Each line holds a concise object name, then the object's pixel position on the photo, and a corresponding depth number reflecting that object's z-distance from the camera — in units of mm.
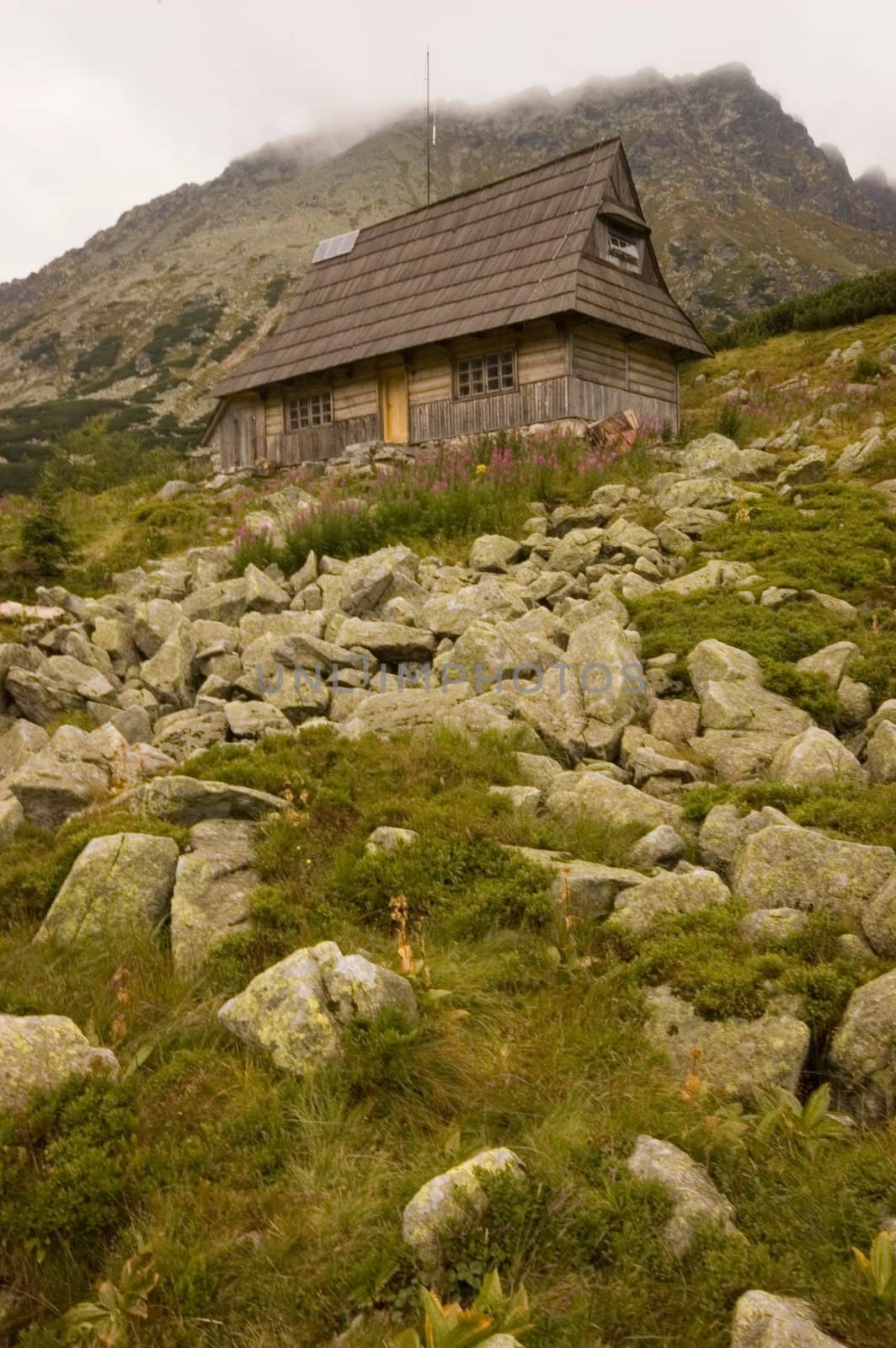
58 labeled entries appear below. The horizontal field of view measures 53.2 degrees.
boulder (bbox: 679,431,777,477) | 14695
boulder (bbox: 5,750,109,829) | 6605
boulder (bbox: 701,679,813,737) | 7406
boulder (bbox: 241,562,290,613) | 11664
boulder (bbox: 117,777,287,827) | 6012
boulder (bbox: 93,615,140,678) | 10977
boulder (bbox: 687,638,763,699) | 8047
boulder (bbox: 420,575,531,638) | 9703
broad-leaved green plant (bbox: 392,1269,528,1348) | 2670
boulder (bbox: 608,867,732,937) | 4949
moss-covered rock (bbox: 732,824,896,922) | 4867
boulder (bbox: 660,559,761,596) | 10266
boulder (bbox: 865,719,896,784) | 6297
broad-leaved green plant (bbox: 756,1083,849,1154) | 3531
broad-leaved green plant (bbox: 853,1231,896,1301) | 2799
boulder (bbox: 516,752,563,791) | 6742
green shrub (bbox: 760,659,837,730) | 7633
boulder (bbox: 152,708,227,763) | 7809
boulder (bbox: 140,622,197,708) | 9609
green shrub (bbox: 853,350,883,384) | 21500
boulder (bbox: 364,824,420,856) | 5617
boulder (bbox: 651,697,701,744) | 7652
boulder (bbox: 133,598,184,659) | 10984
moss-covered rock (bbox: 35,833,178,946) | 5125
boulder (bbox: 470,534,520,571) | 12031
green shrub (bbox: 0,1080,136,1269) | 3334
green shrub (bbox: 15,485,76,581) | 14086
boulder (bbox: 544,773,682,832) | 6078
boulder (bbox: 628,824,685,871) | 5641
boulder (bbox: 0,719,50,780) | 8484
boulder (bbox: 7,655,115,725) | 9484
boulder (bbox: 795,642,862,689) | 7988
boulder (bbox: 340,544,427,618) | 10766
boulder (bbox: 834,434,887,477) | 14000
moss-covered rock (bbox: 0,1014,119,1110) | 3738
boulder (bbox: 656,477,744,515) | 13156
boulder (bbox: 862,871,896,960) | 4438
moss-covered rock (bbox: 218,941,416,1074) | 4008
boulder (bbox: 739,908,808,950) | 4590
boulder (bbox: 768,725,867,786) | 6332
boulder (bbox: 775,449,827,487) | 13891
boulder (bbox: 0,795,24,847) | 6367
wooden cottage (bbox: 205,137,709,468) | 22578
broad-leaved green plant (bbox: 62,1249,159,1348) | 2936
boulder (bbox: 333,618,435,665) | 9438
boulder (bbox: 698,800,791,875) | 5586
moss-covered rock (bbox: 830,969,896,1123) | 3738
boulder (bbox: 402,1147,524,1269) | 3119
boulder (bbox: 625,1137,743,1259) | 3133
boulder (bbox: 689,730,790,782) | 6832
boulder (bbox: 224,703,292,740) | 7773
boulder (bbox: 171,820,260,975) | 4980
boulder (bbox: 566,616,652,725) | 7816
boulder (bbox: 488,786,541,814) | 6141
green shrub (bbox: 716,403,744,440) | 17719
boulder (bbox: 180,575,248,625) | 11734
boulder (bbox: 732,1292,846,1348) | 2715
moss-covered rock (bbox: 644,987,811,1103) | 3895
